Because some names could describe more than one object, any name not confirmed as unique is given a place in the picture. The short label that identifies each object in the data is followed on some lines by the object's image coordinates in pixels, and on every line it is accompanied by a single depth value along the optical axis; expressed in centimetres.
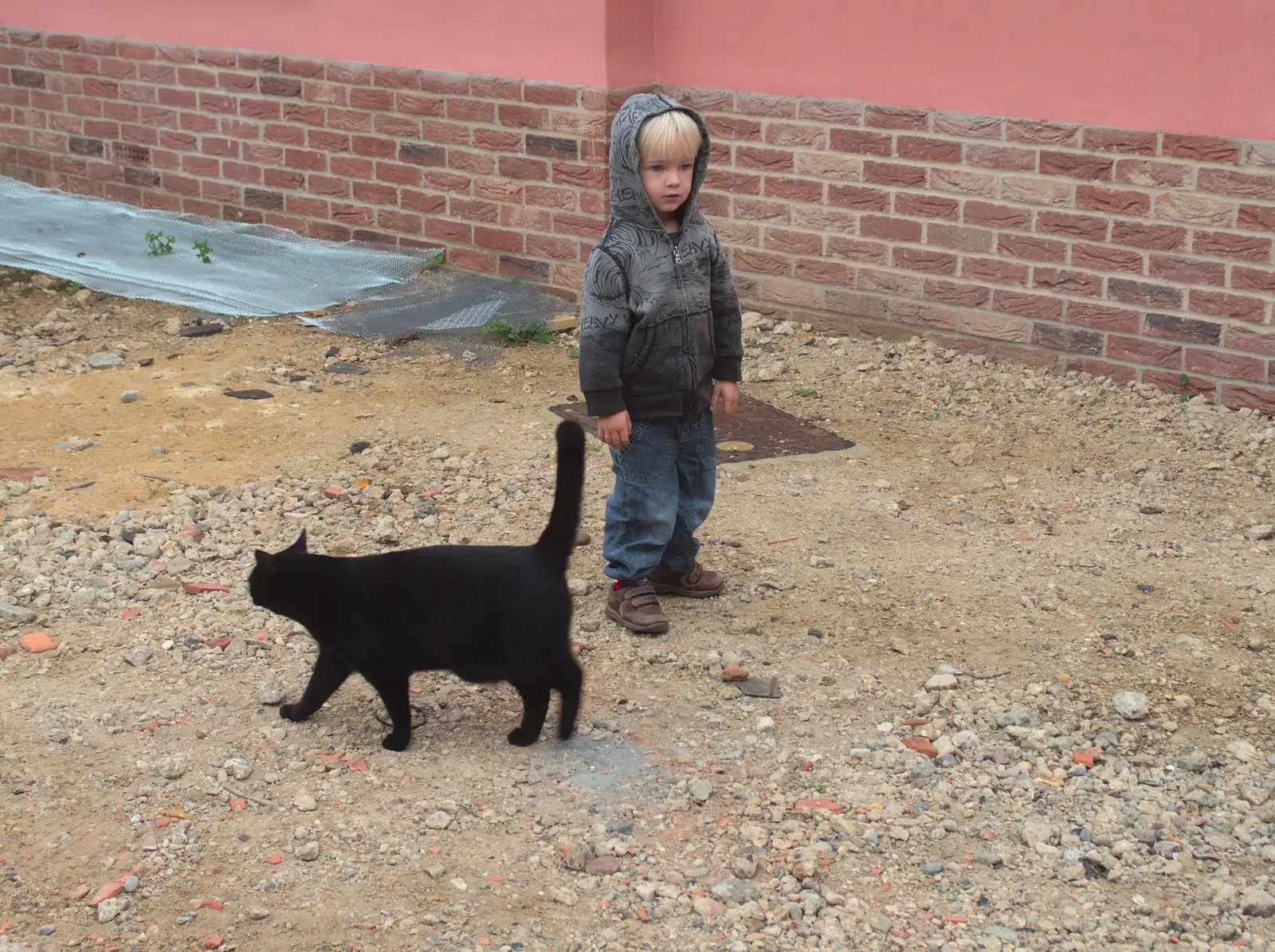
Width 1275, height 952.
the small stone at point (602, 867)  316
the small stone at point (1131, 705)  380
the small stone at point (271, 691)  387
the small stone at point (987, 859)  320
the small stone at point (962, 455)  575
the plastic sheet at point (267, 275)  734
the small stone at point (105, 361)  680
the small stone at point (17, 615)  427
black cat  342
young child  398
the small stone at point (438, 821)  330
